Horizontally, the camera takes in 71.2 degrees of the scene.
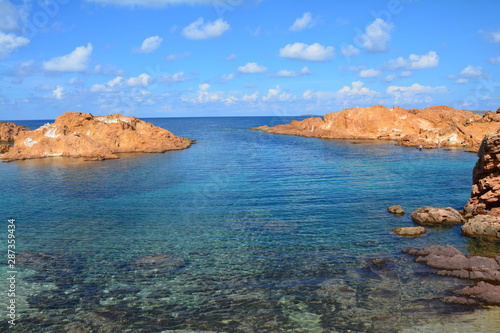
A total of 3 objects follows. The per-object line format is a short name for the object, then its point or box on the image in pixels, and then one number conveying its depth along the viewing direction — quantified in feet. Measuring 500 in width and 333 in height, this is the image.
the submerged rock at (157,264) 58.34
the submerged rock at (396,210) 88.94
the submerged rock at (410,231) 74.18
